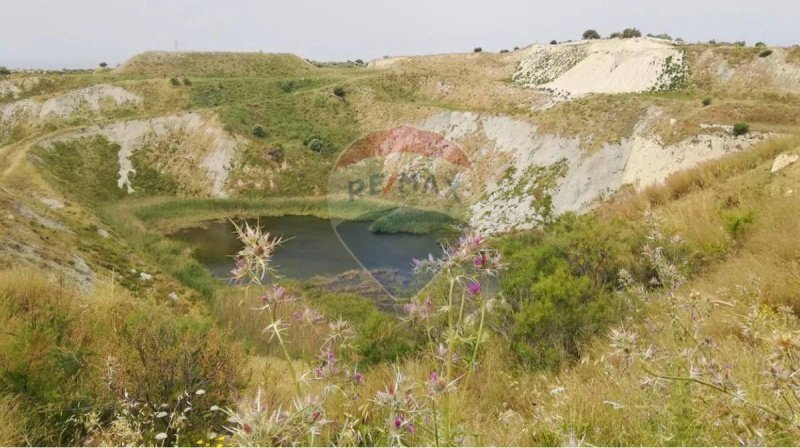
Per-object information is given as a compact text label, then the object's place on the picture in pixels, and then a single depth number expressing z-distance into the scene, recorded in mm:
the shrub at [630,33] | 71388
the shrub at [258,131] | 52750
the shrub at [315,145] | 52438
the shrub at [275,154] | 50594
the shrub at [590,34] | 85750
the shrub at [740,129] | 25317
